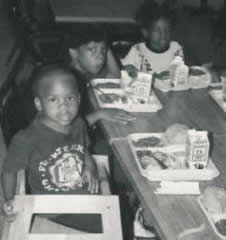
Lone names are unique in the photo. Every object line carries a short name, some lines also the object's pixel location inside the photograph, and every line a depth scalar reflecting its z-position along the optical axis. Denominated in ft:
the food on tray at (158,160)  4.91
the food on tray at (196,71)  7.69
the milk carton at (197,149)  4.58
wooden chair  4.25
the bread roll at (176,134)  5.32
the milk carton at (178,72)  6.97
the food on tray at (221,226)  3.97
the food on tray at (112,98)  6.76
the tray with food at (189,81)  7.26
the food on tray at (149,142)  5.40
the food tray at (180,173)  4.74
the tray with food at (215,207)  4.02
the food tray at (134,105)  6.54
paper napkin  4.55
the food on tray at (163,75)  7.45
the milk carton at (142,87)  6.38
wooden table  4.08
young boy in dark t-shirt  5.40
